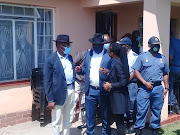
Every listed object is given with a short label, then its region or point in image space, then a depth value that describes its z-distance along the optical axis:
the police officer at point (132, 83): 4.94
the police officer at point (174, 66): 5.85
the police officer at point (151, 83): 4.36
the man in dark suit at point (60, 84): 3.85
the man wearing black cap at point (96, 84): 4.09
